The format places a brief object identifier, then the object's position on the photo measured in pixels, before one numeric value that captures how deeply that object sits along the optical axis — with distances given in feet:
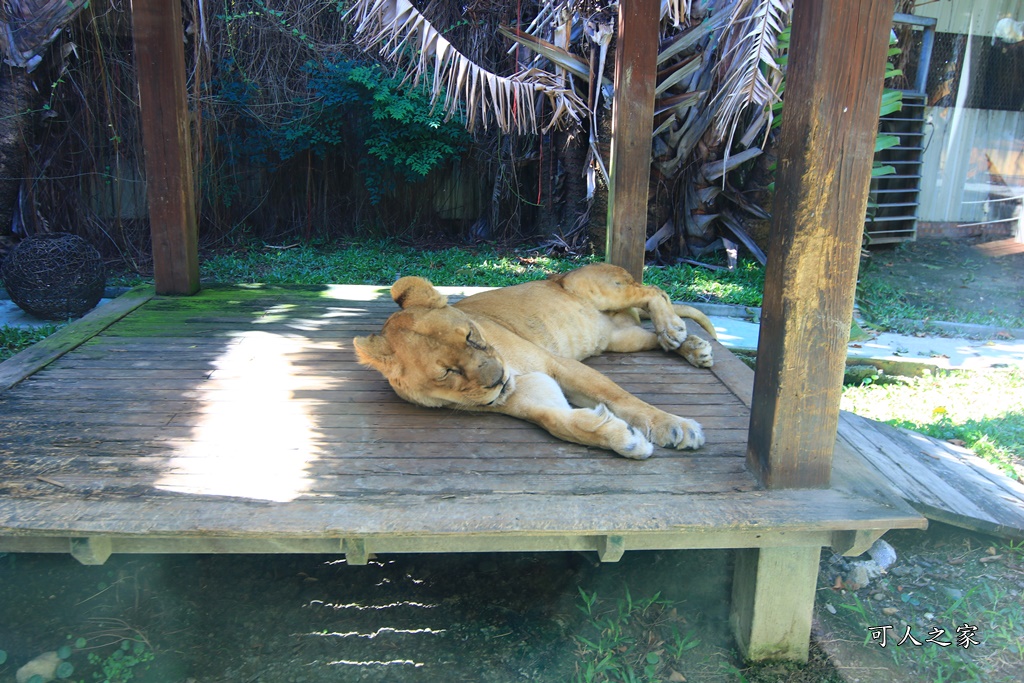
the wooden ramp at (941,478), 11.26
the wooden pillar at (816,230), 7.87
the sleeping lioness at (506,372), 10.55
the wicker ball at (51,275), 22.95
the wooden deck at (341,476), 8.50
